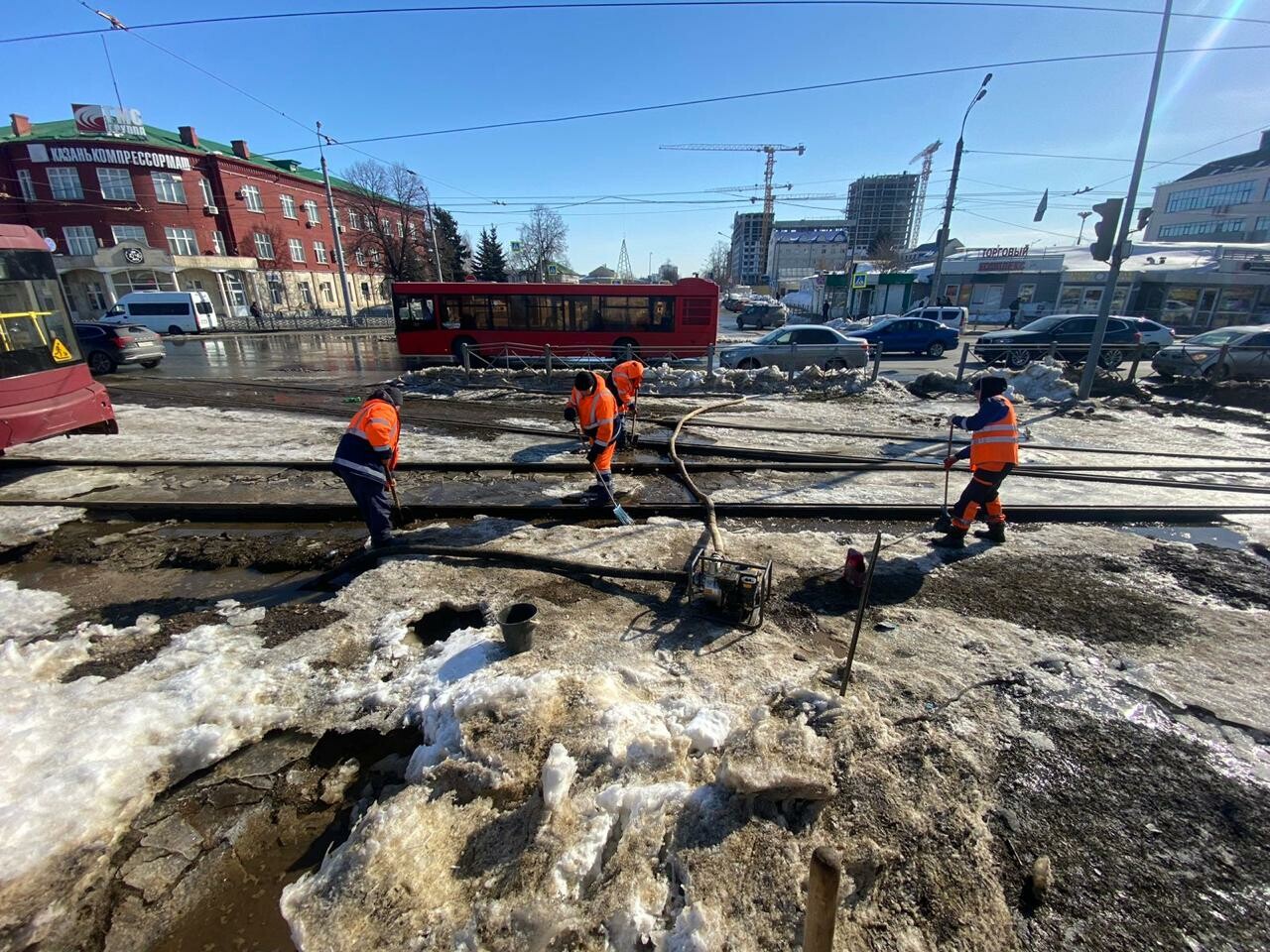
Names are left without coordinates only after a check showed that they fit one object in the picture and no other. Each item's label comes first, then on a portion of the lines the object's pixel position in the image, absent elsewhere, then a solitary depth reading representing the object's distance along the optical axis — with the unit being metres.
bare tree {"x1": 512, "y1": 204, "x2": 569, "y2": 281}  62.28
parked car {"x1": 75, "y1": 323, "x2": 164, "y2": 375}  16.61
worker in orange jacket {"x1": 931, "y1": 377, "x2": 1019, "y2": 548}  5.24
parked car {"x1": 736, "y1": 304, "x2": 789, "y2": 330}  38.66
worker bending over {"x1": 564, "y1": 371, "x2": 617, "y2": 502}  6.29
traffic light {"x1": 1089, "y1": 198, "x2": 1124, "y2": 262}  10.88
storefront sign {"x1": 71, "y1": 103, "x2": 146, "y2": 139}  35.22
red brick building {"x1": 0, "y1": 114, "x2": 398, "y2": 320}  35.47
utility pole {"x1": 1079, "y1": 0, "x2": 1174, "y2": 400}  10.56
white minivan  30.05
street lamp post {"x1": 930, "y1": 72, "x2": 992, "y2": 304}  19.94
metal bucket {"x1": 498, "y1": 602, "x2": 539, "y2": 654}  3.65
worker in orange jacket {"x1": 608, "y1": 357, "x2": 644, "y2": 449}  8.68
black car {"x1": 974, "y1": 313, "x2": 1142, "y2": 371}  16.86
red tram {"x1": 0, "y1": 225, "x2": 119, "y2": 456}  6.91
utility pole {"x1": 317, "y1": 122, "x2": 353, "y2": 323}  31.68
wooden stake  1.42
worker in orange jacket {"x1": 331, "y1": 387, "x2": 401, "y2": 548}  4.99
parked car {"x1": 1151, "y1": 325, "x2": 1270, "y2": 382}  13.59
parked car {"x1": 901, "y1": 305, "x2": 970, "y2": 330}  26.77
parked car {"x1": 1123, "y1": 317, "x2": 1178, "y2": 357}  19.09
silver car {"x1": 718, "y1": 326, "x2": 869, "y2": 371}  15.80
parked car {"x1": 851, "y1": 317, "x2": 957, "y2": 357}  21.81
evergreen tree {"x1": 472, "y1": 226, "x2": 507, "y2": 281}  51.41
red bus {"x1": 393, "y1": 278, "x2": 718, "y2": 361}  17.75
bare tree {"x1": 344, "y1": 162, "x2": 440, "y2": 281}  44.75
